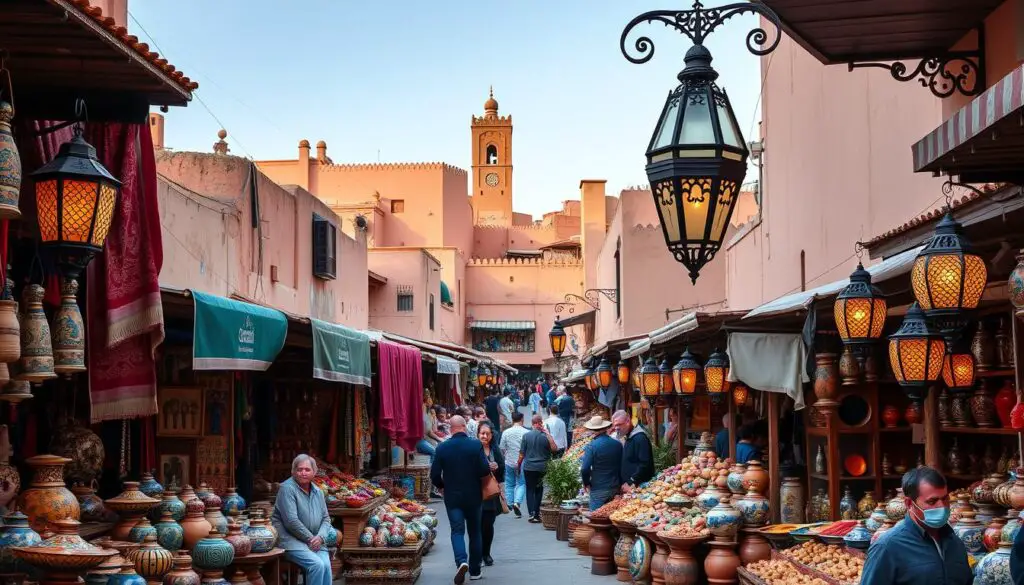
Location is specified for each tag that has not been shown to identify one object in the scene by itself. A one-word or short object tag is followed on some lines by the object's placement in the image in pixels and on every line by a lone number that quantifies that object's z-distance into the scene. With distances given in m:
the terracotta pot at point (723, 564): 8.99
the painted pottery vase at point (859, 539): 7.31
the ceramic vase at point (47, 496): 5.49
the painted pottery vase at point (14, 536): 5.02
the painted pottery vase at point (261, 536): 8.05
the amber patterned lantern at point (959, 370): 7.17
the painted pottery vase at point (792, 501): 9.21
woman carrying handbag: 11.31
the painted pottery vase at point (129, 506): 6.78
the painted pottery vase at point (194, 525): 7.39
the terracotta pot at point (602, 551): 11.09
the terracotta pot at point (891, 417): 8.93
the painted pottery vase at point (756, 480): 9.32
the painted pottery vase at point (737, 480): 9.50
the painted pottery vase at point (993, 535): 5.80
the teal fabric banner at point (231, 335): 7.27
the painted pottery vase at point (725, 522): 9.05
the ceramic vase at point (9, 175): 4.27
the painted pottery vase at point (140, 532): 6.71
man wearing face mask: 4.31
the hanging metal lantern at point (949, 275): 5.27
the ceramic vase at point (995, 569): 5.00
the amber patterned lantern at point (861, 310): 6.79
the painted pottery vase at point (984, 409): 7.39
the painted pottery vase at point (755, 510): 9.08
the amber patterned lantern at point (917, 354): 6.45
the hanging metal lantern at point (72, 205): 4.71
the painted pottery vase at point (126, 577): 5.57
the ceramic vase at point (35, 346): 4.82
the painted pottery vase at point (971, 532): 6.12
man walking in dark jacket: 10.53
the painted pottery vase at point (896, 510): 7.18
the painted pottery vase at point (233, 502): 8.43
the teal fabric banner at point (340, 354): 9.62
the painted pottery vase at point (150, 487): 7.37
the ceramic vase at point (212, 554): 7.30
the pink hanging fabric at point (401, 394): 12.41
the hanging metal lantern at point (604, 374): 20.69
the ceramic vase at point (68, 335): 5.12
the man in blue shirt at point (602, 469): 12.07
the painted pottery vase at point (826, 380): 8.53
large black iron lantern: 5.42
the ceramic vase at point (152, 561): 6.34
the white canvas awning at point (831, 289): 6.27
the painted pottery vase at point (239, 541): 7.72
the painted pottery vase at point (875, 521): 7.36
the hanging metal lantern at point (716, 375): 10.84
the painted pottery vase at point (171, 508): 7.31
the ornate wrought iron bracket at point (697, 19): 5.70
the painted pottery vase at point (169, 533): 7.10
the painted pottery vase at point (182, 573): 6.60
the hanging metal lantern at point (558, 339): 27.87
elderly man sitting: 8.48
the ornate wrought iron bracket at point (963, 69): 6.78
